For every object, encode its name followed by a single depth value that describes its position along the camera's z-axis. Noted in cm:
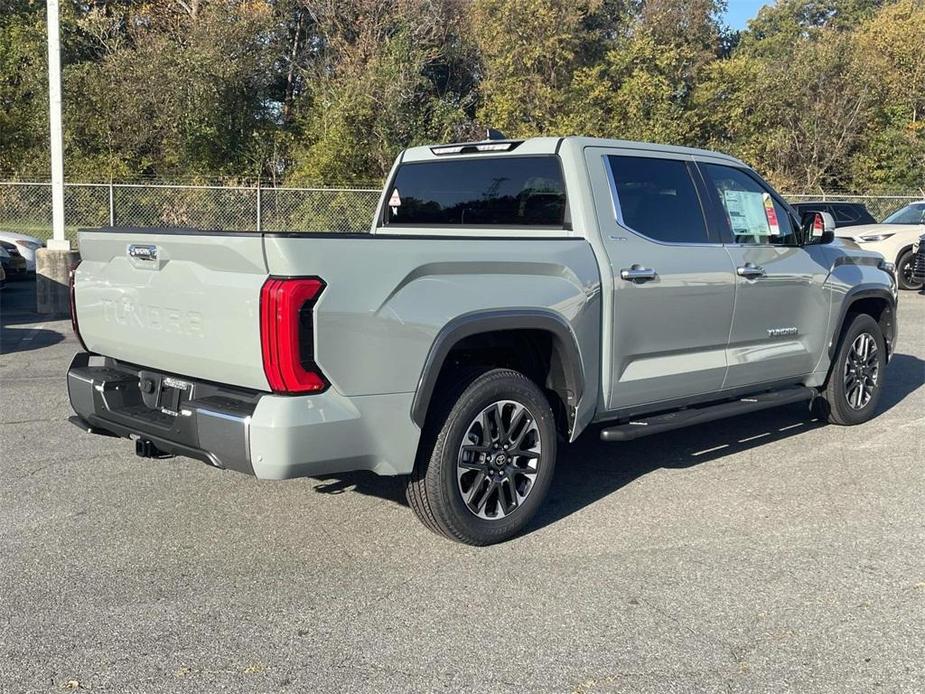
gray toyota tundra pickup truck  358
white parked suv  1652
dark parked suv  1831
